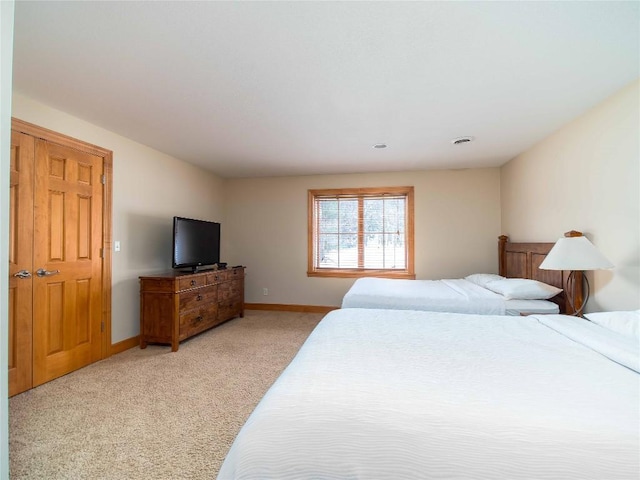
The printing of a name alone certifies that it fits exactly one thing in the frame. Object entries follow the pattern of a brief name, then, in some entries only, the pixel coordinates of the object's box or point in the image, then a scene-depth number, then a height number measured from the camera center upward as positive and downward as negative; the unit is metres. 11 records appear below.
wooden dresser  3.39 -0.72
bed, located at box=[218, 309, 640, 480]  0.81 -0.53
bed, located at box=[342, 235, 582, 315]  2.86 -0.52
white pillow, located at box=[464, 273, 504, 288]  3.66 -0.44
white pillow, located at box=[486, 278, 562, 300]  2.87 -0.45
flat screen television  3.75 +0.03
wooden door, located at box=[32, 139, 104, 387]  2.60 -0.14
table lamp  2.21 -0.10
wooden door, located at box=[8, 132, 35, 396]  2.40 -0.13
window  5.00 +0.21
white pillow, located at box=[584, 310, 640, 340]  1.65 -0.46
